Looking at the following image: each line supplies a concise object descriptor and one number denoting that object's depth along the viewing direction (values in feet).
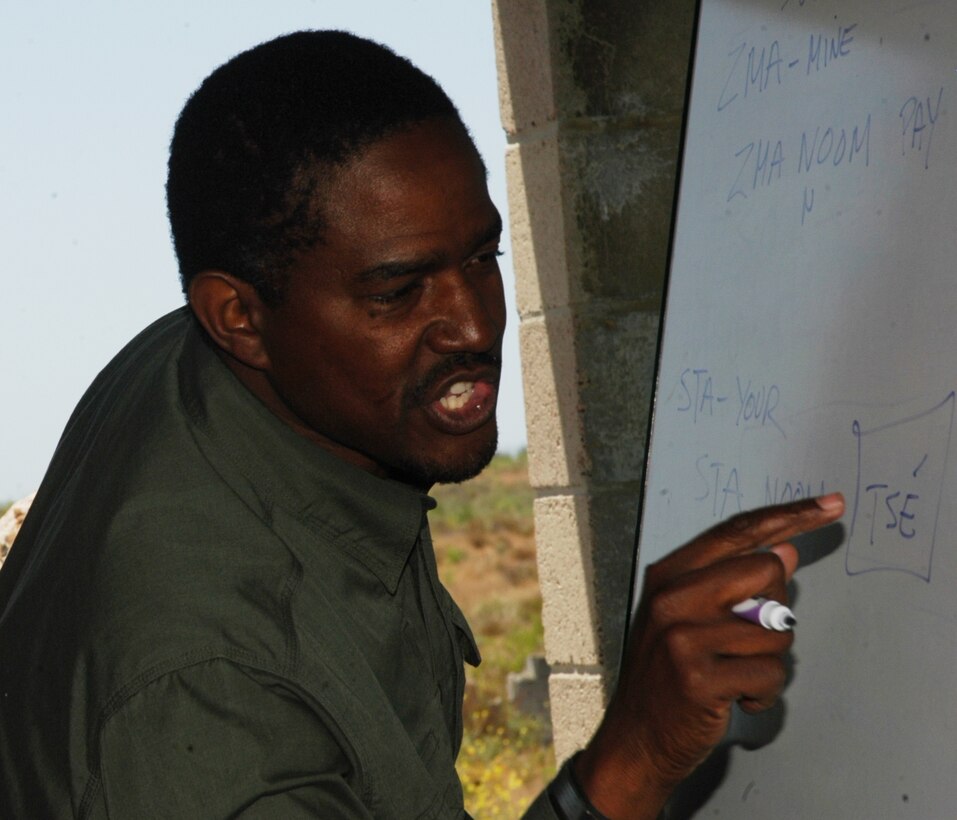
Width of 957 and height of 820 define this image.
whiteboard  9.86
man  8.90
